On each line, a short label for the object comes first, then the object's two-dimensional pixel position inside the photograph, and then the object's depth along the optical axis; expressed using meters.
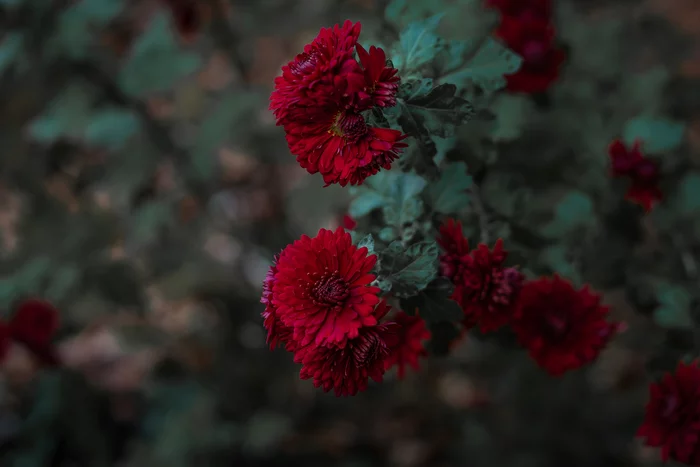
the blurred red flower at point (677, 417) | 0.79
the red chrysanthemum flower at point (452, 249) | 0.76
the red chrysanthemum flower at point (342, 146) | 0.63
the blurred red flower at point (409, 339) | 0.78
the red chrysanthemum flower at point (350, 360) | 0.63
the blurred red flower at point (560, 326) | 0.85
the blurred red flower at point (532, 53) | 1.07
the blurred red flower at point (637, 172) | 1.00
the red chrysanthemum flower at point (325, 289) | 0.62
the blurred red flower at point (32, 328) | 1.48
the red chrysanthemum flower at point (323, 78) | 0.62
